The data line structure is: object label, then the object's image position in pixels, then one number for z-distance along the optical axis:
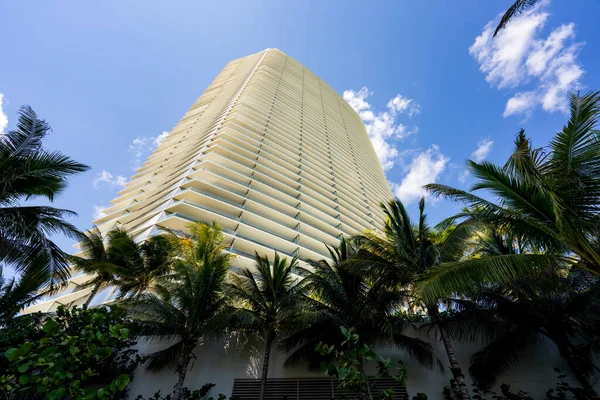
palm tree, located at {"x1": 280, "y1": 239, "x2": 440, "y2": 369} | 10.27
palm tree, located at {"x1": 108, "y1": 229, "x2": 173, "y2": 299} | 14.05
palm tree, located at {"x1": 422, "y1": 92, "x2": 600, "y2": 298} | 6.46
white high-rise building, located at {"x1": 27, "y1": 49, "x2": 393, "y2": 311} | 21.11
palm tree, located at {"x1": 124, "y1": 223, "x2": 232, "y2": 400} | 10.18
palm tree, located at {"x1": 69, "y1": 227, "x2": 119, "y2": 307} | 13.76
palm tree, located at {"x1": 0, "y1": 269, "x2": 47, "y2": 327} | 10.30
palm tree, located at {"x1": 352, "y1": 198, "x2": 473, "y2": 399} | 9.78
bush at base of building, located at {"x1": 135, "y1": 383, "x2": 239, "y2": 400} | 10.13
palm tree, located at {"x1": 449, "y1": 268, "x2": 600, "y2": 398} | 9.30
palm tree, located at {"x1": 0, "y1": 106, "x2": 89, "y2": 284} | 7.81
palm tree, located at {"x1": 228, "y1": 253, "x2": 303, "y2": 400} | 10.70
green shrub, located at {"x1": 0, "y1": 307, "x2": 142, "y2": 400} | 3.56
